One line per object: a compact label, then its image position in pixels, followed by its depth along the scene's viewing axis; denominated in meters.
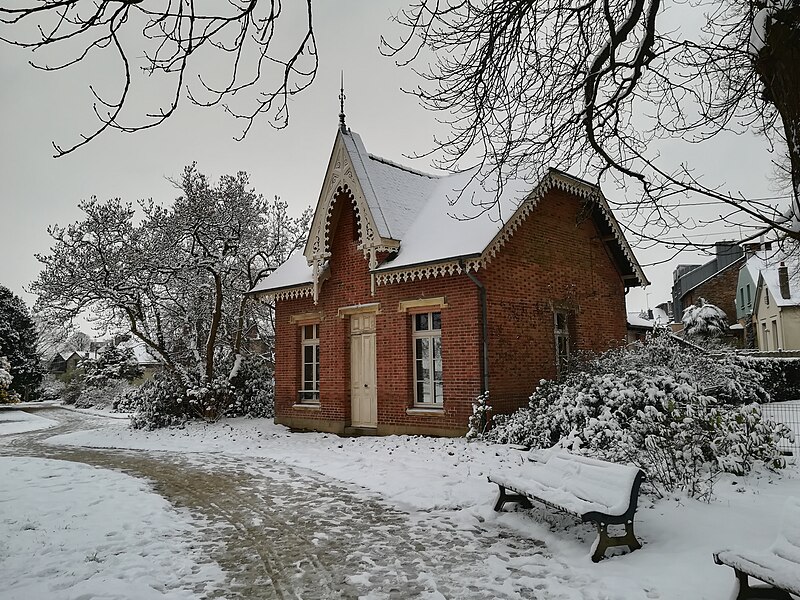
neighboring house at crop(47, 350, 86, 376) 63.31
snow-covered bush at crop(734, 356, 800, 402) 20.16
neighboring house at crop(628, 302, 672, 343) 26.34
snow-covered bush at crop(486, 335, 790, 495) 8.06
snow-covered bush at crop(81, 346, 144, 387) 37.50
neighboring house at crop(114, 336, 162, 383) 40.42
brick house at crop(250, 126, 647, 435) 13.32
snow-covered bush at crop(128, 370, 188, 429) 19.92
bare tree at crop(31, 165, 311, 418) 20.69
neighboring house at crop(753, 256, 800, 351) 33.16
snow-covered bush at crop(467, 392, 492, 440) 12.53
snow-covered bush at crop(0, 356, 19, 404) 34.88
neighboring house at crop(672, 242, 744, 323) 43.69
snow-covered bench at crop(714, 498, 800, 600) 3.75
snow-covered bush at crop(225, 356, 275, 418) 21.31
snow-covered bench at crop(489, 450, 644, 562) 5.52
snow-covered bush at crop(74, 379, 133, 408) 36.81
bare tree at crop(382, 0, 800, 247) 5.76
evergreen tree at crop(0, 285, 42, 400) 41.47
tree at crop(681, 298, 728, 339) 33.78
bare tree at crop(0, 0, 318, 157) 3.70
